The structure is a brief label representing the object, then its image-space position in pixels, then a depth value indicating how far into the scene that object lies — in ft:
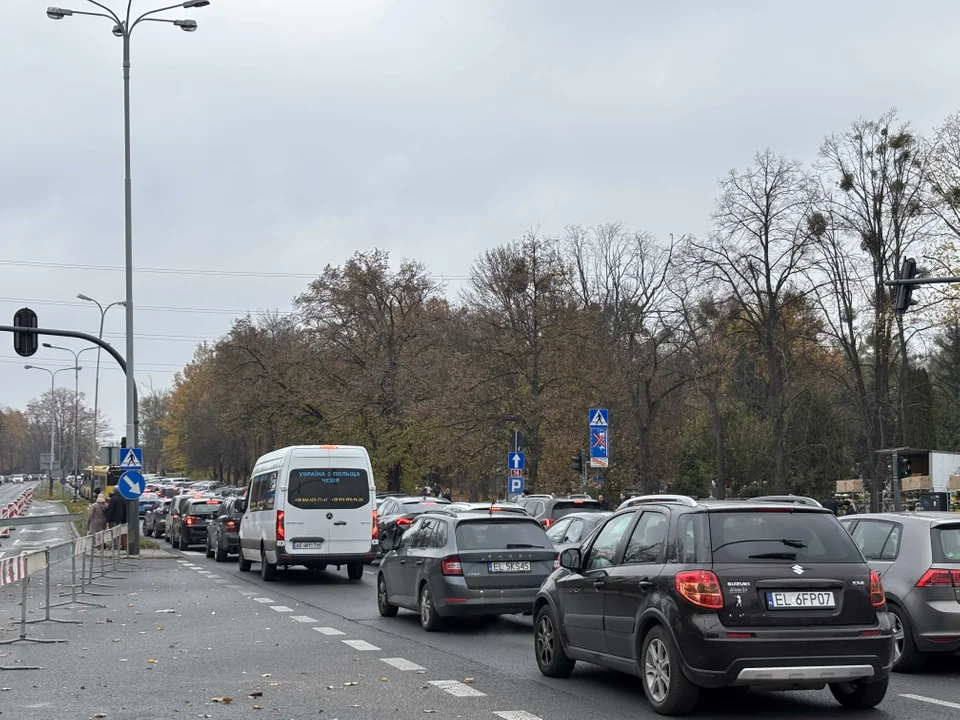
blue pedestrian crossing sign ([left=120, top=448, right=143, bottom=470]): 107.52
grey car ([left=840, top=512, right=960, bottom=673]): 37.76
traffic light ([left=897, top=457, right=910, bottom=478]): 113.70
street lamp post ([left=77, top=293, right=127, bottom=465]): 202.49
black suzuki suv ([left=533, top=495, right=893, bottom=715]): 29.22
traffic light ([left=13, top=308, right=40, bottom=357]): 103.50
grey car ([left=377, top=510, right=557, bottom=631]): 50.52
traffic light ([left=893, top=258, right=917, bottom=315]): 85.81
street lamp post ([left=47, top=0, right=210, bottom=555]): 111.65
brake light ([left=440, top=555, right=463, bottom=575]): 50.72
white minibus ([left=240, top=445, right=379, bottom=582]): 79.30
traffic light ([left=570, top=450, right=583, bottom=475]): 117.14
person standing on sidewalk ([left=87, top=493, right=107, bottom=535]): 108.88
